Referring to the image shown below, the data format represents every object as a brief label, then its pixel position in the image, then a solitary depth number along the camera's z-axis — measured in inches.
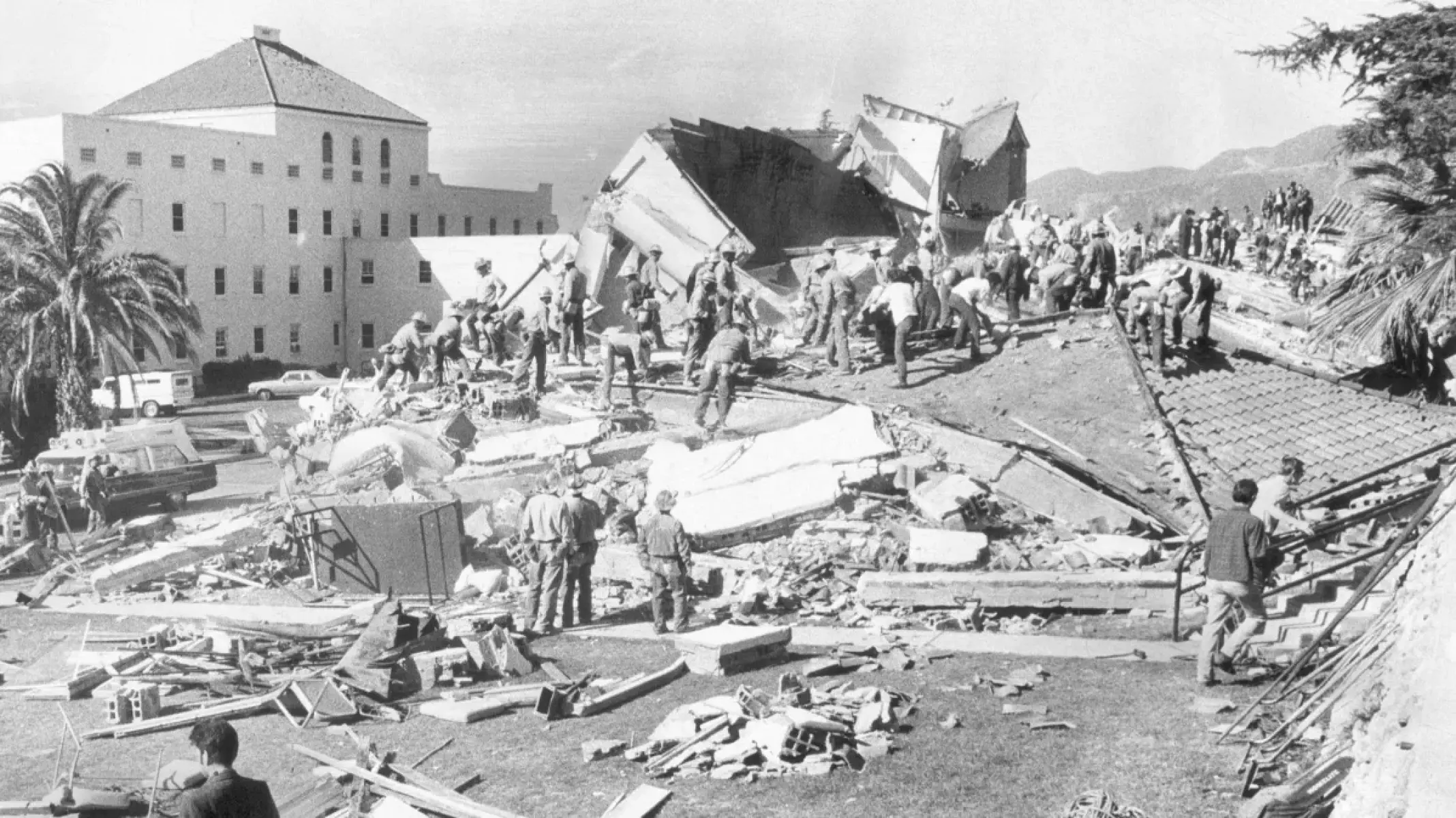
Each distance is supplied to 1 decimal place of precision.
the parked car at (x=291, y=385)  1862.7
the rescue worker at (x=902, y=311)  714.2
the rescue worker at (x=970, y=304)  752.3
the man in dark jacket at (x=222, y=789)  248.8
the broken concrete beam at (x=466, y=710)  403.2
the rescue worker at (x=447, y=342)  845.8
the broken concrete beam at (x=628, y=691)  401.1
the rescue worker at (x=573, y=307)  840.9
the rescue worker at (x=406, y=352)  847.1
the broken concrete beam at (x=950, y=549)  531.8
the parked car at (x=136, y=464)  901.8
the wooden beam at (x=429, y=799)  313.1
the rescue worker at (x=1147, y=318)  718.1
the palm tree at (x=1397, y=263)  631.8
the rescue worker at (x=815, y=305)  860.6
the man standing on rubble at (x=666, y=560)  479.5
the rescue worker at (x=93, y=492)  849.5
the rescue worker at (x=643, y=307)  851.4
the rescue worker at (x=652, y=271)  944.9
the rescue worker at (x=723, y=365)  693.3
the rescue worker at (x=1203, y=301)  743.1
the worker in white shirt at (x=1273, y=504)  420.5
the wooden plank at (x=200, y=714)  407.8
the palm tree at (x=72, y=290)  1249.4
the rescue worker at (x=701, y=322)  761.0
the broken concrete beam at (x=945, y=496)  573.3
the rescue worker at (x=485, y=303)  933.8
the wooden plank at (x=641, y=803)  314.0
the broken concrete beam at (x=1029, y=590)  482.9
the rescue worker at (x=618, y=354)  779.4
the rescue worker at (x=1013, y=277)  837.2
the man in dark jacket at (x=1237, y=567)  362.9
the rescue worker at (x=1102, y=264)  840.9
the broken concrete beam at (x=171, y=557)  644.1
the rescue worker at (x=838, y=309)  762.8
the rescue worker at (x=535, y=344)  816.9
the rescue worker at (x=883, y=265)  805.2
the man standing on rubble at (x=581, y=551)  501.4
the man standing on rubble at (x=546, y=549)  496.4
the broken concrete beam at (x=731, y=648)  430.0
